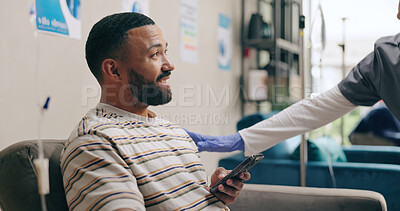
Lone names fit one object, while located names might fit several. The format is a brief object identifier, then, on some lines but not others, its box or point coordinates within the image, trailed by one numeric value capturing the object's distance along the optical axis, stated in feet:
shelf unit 10.33
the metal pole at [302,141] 6.75
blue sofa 6.14
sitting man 2.90
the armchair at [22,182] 2.94
